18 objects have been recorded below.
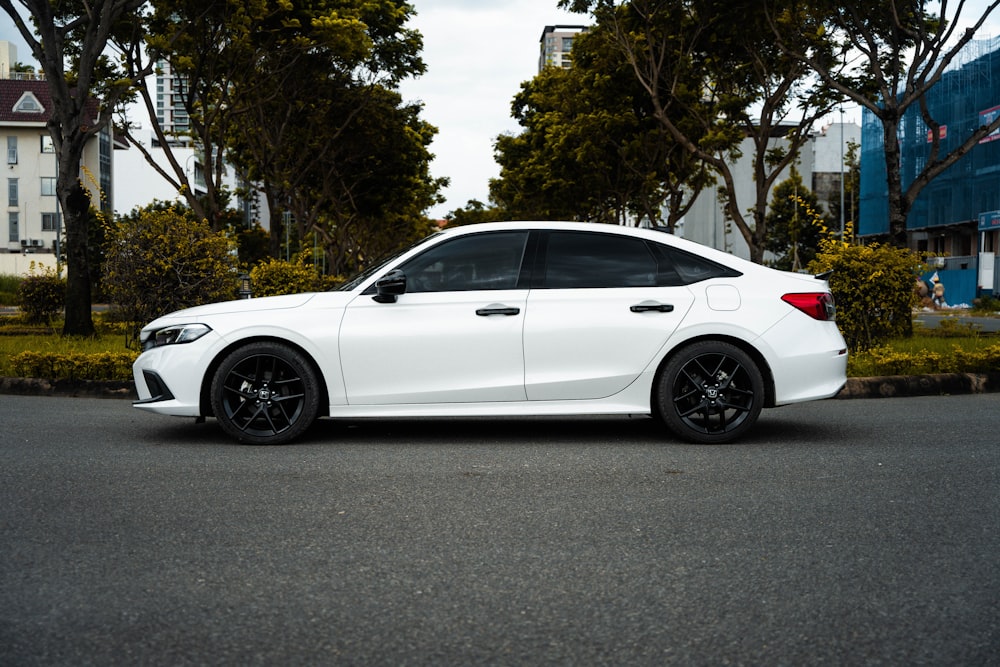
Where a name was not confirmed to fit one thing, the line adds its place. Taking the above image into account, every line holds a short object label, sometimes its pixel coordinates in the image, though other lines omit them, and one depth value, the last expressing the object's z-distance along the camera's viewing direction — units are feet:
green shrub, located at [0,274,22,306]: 159.94
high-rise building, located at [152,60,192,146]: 478.96
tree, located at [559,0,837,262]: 73.10
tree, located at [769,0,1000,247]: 55.47
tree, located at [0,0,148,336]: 52.47
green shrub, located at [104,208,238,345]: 40.52
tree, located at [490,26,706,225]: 92.17
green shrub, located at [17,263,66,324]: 73.10
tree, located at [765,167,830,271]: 209.19
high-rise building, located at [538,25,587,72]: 513.45
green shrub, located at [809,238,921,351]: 39.88
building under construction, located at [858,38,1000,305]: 159.22
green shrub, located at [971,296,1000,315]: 128.77
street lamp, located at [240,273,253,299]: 42.04
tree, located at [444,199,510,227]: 286.25
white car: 23.81
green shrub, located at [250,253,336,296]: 55.83
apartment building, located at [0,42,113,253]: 234.38
